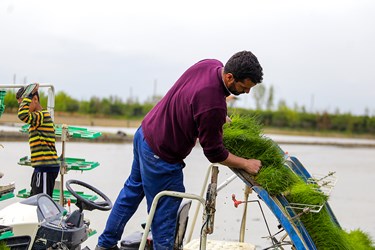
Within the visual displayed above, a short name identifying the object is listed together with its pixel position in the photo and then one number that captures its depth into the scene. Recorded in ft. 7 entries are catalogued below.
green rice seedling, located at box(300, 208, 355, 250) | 16.01
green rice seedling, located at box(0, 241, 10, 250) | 14.76
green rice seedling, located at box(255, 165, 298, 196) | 15.47
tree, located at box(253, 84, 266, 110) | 187.27
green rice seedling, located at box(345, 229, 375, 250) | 19.02
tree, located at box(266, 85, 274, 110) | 199.62
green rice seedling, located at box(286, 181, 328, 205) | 15.97
